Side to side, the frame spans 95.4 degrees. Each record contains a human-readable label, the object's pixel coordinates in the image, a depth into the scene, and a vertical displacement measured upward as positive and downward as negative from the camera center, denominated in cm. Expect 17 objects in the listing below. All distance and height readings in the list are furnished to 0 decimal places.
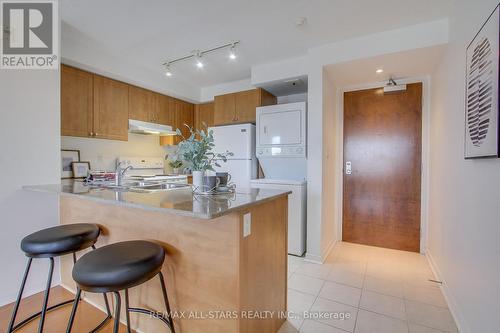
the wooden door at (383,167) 296 -4
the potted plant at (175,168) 393 -9
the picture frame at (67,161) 279 +2
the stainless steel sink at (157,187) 179 -21
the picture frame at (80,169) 288 -8
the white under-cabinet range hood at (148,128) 329 +53
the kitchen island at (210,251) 116 -51
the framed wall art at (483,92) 112 +41
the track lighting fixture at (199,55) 261 +137
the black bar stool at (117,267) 101 -49
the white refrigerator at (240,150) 327 +20
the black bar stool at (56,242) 138 -50
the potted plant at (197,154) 153 +6
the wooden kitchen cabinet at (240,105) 333 +89
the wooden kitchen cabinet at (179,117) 397 +85
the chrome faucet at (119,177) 203 -13
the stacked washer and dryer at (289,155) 282 +12
